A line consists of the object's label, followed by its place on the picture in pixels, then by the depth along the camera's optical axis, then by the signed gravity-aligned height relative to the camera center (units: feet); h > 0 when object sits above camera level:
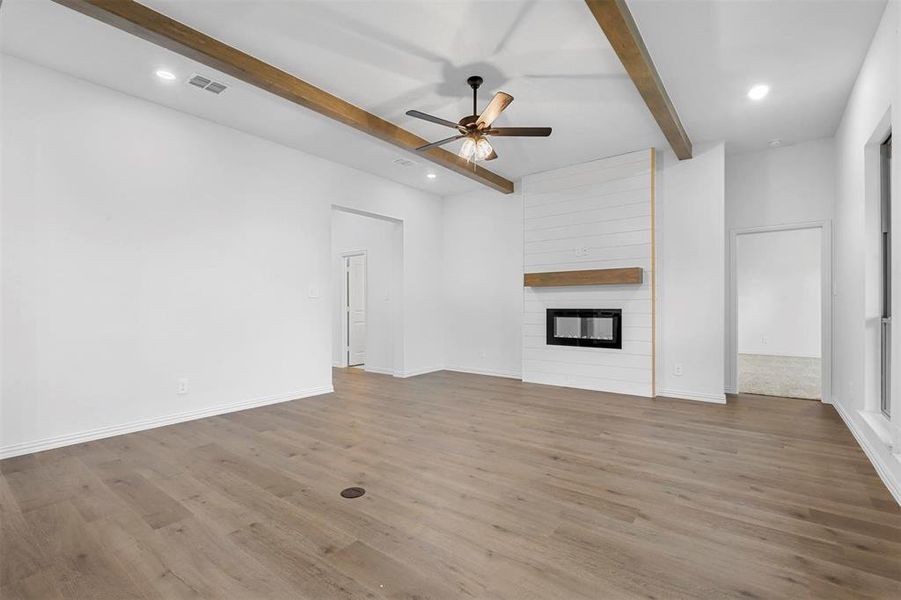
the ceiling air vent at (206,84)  11.64 +5.82
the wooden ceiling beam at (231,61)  8.63 +5.50
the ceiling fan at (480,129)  11.02 +4.63
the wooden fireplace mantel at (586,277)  17.34 +0.97
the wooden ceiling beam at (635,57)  8.44 +5.39
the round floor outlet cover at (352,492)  8.47 -3.71
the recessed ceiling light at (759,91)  12.37 +5.95
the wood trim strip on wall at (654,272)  17.25 +1.12
